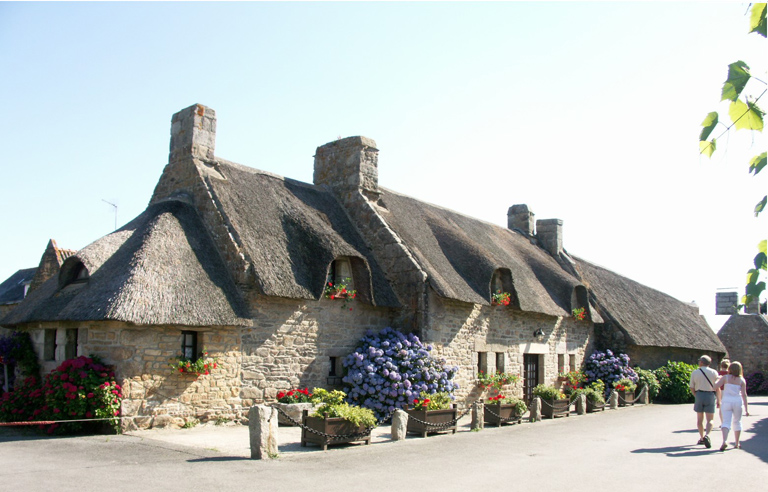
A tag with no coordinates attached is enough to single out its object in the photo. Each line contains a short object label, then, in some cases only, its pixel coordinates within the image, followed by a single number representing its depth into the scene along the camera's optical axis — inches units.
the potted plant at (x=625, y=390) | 793.9
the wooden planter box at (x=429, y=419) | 478.7
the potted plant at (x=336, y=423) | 403.5
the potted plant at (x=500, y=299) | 679.1
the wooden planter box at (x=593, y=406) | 717.3
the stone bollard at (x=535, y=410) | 604.7
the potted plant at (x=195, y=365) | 455.8
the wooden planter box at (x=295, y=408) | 498.9
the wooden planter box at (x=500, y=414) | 557.9
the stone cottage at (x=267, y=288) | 454.9
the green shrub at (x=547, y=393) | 638.5
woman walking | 423.2
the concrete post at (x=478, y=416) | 527.8
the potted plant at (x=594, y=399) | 716.7
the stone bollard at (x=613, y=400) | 760.3
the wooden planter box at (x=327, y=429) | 402.3
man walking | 441.7
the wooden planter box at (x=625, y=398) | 792.9
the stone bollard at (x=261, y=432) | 355.3
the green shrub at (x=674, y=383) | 874.1
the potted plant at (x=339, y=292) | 559.2
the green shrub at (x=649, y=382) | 849.5
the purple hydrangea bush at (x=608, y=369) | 827.4
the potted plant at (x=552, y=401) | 636.7
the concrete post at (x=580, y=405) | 693.3
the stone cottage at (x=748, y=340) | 1167.0
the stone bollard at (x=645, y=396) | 834.8
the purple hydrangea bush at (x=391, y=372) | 542.3
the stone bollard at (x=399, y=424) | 452.4
